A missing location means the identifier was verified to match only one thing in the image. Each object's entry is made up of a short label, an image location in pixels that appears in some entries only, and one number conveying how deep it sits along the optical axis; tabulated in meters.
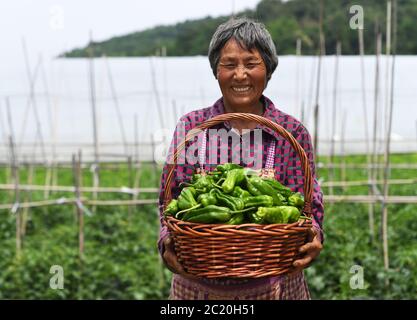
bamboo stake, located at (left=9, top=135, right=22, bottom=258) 6.50
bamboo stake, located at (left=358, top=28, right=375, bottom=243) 6.72
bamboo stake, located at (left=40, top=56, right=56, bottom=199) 9.22
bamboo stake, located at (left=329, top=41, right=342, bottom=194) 8.94
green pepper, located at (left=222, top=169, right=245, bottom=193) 2.45
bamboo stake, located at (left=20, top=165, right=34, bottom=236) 7.24
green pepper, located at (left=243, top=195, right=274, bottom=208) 2.42
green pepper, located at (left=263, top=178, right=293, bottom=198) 2.49
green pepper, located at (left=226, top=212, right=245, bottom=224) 2.42
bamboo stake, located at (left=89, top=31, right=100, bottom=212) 7.97
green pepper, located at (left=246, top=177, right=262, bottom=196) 2.47
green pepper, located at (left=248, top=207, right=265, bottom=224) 2.40
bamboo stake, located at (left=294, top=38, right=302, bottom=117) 11.53
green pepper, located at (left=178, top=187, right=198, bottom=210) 2.44
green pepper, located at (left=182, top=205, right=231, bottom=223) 2.40
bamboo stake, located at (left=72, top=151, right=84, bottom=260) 6.18
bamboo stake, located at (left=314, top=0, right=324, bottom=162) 5.76
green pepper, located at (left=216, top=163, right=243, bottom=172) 2.52
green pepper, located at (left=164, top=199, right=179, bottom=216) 2.45
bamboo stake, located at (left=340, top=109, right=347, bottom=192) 9.40
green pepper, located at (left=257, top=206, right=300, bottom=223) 2.39
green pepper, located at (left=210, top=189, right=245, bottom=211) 2.44
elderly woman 2.49
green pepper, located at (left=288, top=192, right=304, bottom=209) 2.46
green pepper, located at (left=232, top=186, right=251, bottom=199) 2.48
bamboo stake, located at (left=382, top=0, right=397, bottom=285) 5.68
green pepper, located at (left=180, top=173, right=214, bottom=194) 2.49
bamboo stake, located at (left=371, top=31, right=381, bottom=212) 6.60
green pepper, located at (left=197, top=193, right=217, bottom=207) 2.44
